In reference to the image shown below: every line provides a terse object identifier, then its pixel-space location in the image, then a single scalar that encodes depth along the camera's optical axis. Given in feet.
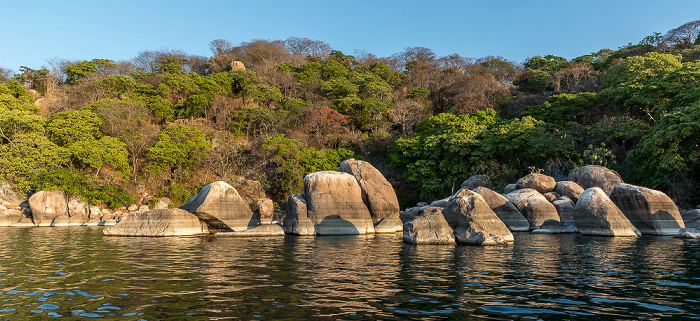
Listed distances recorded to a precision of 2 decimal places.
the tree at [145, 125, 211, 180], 124.67
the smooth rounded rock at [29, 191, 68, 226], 101.86
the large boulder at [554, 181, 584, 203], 80.38
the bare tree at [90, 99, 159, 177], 129.80
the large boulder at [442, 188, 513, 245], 51.55
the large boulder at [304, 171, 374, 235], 70.13
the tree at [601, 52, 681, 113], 101.71
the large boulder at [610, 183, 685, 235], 63.67
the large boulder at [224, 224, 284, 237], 66.90
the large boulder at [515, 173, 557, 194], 85.30
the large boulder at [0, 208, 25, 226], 98.43
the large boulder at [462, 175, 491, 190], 108.85
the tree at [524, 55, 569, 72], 184.96
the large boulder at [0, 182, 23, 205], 111.75
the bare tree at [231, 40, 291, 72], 219.20
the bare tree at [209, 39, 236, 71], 213.03
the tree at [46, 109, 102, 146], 122.21
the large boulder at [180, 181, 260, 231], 66.66
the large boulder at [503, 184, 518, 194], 93.35
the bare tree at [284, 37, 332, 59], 240.73
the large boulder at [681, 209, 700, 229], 67.67
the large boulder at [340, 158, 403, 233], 76.07
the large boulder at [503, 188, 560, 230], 75.20
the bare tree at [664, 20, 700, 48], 151.33
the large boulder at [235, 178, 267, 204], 125.29
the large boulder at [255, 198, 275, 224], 98.84
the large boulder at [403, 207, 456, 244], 52.70
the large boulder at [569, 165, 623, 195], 81.46
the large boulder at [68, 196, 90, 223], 108.58
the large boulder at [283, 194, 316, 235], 69.49
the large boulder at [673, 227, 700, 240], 58.08
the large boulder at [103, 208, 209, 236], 65.16
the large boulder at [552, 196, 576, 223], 75.72
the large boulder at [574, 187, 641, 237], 61.93
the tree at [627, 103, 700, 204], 74.69
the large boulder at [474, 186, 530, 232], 73.26
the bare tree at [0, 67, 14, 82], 180.59
